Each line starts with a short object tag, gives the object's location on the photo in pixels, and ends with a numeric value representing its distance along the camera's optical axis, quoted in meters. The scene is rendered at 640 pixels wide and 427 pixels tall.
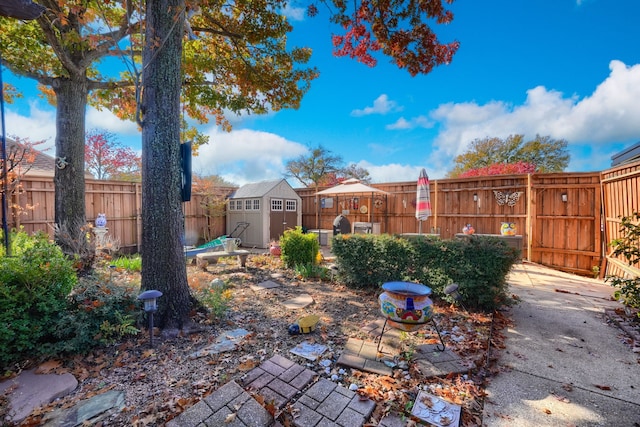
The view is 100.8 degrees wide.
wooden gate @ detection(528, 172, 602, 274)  6.71
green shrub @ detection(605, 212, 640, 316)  2.77
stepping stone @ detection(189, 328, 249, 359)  2.54
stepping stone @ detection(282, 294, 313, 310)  3.97
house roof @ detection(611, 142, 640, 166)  5.98
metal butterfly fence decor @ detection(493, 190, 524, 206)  7.72
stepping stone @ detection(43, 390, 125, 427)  1.66
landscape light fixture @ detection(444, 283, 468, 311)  3.01
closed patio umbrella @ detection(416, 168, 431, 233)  7.35
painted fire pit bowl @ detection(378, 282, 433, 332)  2.56
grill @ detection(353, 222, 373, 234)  9.51
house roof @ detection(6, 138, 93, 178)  7.45
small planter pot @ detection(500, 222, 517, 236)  7.00
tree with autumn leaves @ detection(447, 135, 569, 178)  15.25
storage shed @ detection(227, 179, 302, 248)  10.26
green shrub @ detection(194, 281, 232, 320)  3.31
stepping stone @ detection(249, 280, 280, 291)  4.87
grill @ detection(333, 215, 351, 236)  9.19
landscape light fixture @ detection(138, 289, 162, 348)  2.53
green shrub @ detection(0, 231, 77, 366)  2.14
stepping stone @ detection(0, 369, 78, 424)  1.76
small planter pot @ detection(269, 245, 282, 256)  7.60
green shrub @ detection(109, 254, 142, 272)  5.51
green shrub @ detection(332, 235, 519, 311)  3.60
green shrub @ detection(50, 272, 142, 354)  2.38
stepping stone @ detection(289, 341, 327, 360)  2.55
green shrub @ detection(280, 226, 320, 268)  6.25
